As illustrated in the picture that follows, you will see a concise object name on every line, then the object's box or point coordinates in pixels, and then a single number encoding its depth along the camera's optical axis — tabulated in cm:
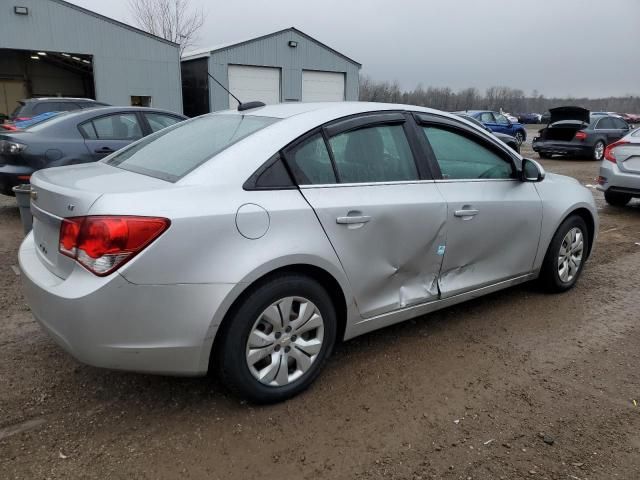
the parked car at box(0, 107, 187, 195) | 626
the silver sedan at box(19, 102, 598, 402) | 230
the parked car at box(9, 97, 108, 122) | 1242
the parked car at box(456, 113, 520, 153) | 1524
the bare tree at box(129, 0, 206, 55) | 3506
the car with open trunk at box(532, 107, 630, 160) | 1628
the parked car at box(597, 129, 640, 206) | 771
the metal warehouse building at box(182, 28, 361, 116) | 2250
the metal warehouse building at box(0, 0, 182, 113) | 1761
